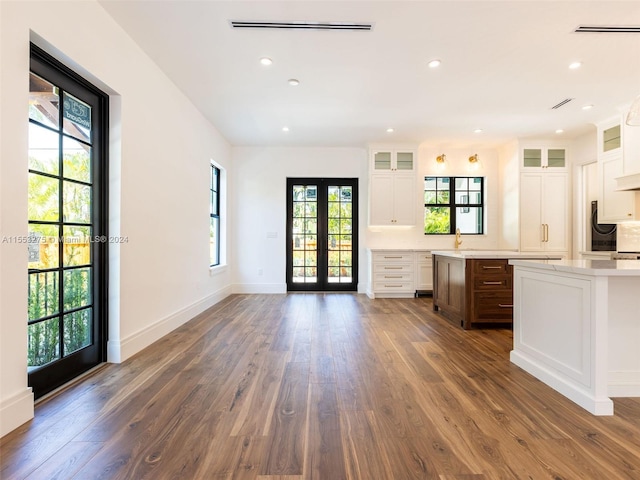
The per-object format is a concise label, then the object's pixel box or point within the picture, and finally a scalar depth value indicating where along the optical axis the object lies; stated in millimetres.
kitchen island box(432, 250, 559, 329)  3658
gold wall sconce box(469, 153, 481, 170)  6016
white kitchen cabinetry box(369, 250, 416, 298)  5695
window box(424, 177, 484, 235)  6203
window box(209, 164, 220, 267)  5352
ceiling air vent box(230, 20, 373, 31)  2531
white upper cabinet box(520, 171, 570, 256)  5504
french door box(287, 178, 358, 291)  6219
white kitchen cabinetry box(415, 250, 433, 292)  5711
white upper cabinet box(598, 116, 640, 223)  4227
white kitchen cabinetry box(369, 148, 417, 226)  5816
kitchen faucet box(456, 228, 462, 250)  5699
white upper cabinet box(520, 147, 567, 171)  5551
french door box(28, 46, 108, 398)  1979
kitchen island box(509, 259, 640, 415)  1849
